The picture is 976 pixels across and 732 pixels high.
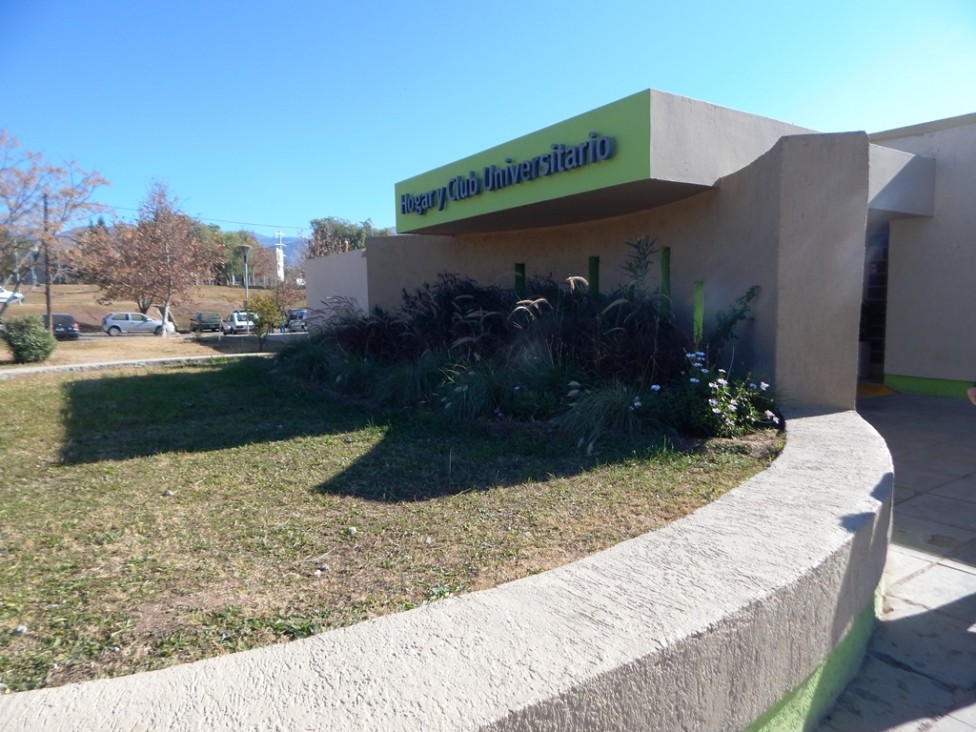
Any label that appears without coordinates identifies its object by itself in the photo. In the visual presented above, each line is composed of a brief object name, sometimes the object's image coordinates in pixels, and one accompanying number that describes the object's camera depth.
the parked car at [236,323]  41.28
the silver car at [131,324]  39.28
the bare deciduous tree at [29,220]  22.83
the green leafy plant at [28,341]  16.27
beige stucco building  6.21
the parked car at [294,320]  38.38
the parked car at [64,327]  33.72
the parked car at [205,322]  40.91
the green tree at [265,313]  20.17
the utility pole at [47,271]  24.18
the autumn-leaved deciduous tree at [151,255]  37.78
